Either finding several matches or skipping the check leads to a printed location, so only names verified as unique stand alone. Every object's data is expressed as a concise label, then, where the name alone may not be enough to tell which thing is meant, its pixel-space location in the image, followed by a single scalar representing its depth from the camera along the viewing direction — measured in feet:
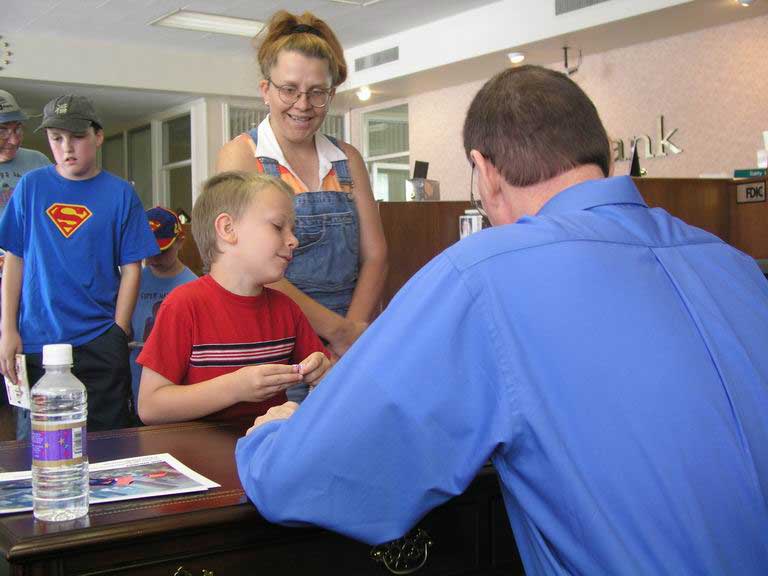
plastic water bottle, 3.33
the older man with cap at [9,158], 10.46
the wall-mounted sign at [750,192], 17.72
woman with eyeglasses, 6.49
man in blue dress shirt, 2.75
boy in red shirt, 5.07
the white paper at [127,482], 3.56
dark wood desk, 3.13
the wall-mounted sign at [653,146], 25.61
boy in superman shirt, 8.55
